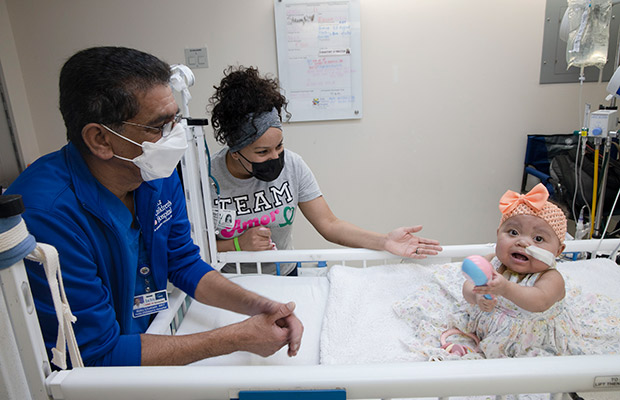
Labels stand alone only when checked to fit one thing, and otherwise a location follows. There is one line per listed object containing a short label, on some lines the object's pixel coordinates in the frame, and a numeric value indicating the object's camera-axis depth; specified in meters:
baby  1.13
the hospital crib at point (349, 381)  0.75
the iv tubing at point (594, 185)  2.19
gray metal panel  2.57
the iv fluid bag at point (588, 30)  2.26
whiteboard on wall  2.59
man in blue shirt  0.86
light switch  2.69
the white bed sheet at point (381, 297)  1.19
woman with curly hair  1.56
